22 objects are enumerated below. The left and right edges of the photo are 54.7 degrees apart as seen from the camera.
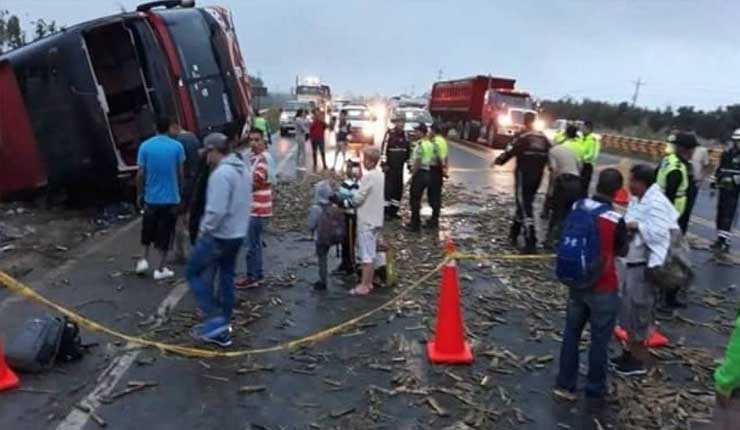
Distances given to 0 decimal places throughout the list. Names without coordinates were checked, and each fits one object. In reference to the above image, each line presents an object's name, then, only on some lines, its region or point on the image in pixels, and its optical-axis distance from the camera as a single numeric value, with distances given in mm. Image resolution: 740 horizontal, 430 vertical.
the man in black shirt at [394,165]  12906
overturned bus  12117
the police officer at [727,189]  11164
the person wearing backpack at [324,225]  8141
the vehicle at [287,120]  40344
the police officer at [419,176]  12008
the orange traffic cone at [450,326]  6180
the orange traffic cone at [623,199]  14823
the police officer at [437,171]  12078
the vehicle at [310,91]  52347
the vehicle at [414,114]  36750
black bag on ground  5516
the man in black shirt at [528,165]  10352
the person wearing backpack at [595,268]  5113
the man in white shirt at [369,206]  7980
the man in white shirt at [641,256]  5734
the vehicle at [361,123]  28641
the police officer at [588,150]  12747
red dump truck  33562
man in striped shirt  8172
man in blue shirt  8492
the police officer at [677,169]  7809
